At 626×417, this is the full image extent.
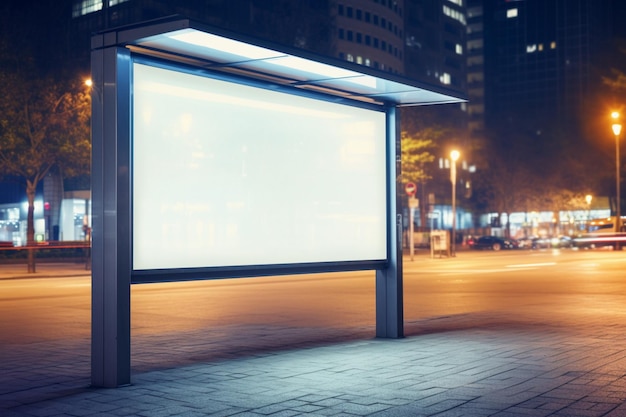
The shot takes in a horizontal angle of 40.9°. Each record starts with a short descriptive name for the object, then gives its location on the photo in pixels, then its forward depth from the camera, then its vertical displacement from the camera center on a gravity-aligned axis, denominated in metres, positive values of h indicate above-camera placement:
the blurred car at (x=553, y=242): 69.62 -1.43
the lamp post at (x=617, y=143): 54.12 +5.34
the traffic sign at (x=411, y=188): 42.47 +1.93
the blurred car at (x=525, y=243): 69.81 -1.49
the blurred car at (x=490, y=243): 67.24 -1.39
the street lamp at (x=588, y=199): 84.97 +2.57
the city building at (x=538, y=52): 181.88 +38.71
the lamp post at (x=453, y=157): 47.52 +3.90
